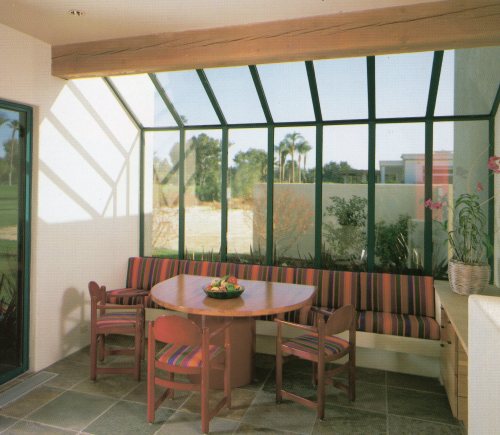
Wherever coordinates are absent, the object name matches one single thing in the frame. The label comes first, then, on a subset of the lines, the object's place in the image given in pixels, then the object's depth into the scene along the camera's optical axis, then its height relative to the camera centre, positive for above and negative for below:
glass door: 3.81 -0.15
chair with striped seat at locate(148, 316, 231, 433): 2.95 -0.99
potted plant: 3.79 -0.21
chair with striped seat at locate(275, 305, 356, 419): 3.23 -0.99
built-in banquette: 4.16 -0.74
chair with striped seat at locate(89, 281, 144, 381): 3.89 -0.98
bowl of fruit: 3.59 -0.57
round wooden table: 3.31 -0.65
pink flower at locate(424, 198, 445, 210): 4.09 +0.18
